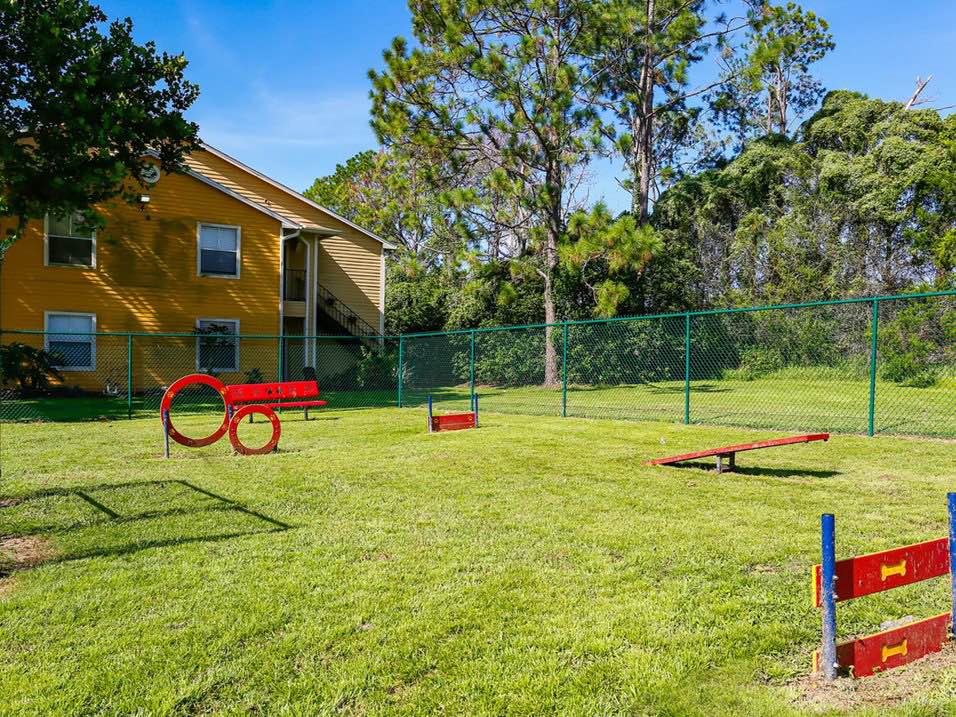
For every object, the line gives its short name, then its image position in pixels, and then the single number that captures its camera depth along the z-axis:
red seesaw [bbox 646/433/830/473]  7.58
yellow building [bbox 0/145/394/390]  18.94
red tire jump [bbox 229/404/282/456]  9.66
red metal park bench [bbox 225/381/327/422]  12.00
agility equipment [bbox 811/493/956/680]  2.92
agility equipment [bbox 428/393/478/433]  12.43
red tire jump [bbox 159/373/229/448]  9.37
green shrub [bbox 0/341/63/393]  16.67
